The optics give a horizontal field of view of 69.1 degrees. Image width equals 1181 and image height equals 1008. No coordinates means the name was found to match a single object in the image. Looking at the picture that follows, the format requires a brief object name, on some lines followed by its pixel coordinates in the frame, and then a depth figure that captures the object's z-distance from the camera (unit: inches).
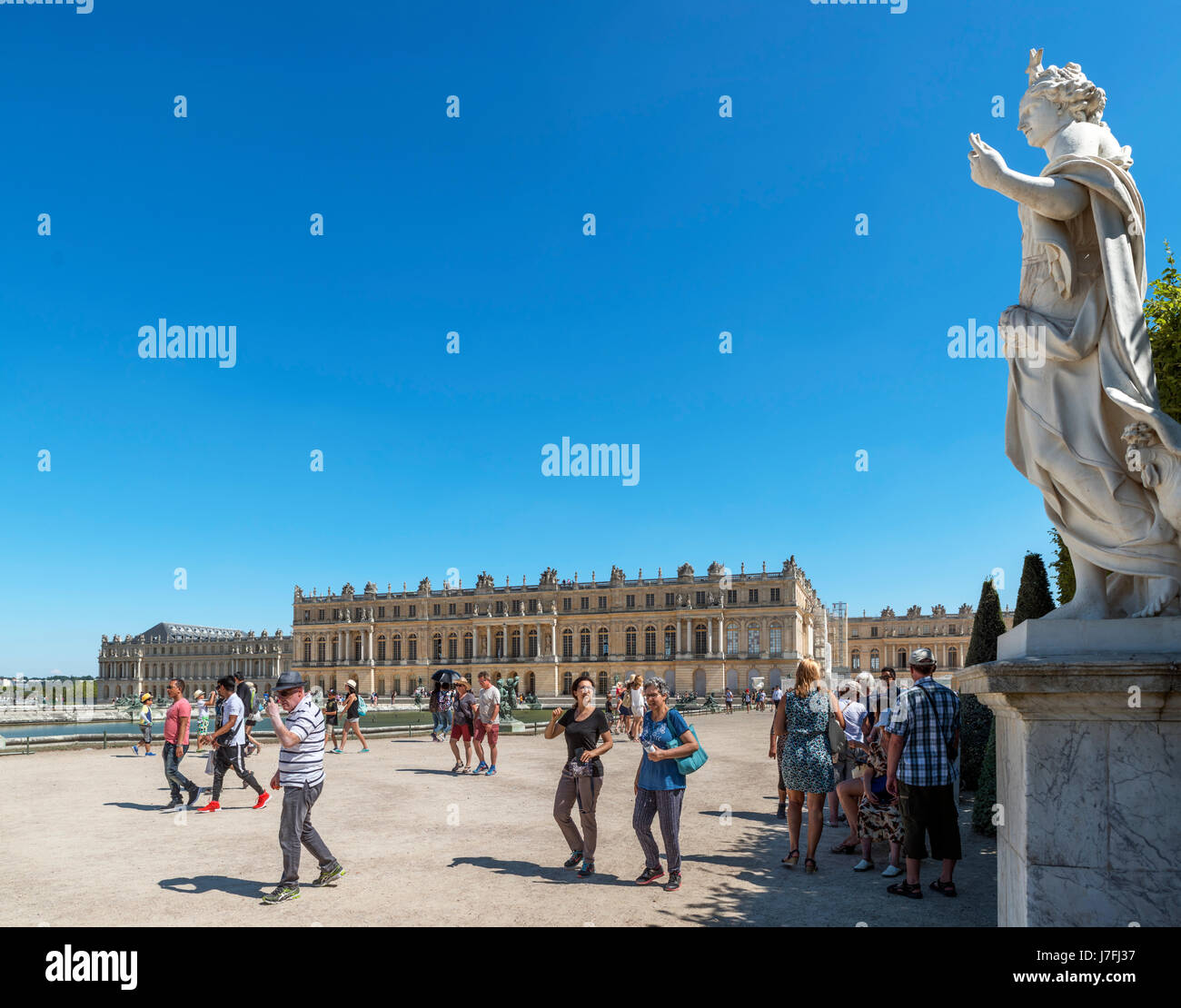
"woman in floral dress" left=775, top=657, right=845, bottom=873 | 256.7
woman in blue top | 240.1
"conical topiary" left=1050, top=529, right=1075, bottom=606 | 443.2
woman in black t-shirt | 262.1
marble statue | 130.5
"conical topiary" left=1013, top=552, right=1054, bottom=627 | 437.4
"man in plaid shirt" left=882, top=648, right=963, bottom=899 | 230.7
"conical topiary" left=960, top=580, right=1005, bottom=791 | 402.9
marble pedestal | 121.5
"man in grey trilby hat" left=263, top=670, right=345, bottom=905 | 230.4
